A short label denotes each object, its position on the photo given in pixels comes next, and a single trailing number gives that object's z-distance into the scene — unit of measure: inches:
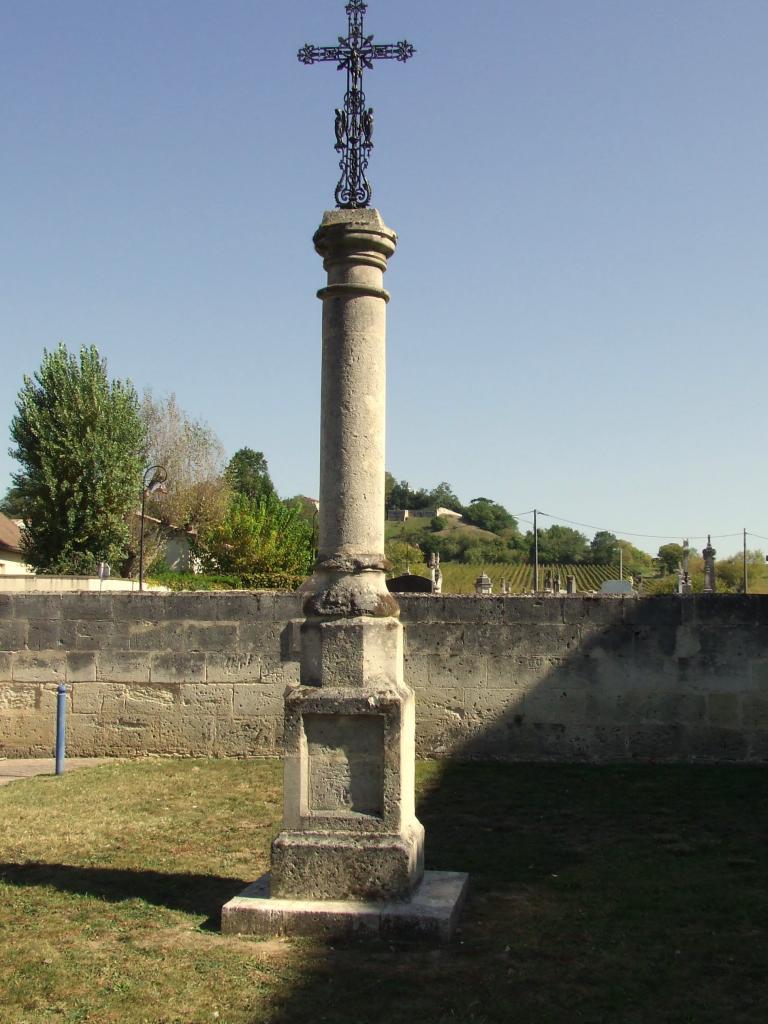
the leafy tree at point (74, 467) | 1316.4
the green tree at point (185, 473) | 1809.8
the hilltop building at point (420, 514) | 5364.2
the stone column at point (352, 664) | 204.7
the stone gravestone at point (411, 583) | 537.0
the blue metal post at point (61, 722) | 375.2
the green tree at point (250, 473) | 2678.4
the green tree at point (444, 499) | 5708.7
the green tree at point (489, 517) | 5305.1
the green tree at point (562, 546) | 3954.2
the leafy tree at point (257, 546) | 1405.0
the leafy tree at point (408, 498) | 5757.9
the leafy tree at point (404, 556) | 2693.2
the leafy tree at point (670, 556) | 3257.4
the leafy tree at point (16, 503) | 1342.3
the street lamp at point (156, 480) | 1610.5
